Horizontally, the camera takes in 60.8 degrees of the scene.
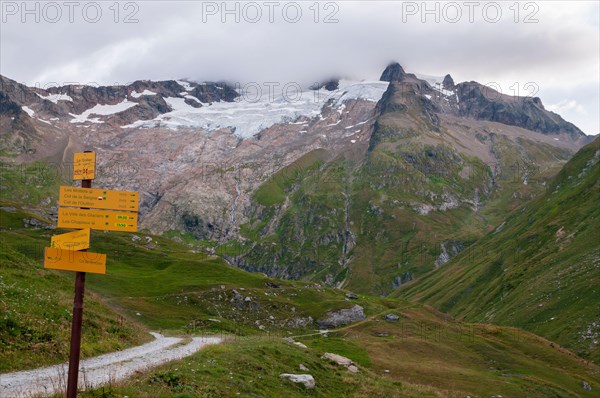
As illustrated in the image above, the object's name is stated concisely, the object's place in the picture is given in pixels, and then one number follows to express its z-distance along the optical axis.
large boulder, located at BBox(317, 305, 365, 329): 123.43
